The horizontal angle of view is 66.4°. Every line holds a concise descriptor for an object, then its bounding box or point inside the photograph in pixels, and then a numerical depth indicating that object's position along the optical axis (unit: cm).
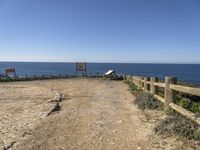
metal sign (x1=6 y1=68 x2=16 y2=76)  2386
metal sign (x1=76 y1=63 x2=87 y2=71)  2614
